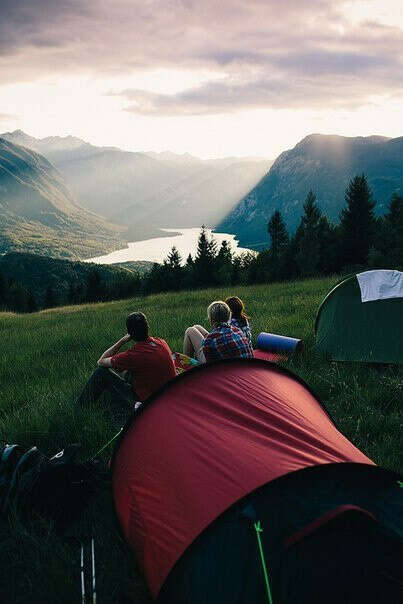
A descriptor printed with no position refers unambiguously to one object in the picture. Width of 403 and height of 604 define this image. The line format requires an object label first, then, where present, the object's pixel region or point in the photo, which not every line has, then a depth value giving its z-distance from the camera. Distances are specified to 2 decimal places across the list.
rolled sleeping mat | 9.05
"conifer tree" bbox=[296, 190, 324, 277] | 54.94
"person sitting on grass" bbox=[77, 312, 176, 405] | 6.12
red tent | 3.20
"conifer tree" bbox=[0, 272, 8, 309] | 80.25
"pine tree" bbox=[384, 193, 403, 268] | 43.53
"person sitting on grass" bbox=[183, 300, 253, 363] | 6.39
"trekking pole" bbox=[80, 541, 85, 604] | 3.15
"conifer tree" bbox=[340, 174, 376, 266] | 52.00
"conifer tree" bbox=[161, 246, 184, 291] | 69.06
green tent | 8.34
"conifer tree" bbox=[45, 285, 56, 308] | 85.74
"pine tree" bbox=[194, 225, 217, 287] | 64.69
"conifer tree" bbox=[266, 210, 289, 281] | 60.94
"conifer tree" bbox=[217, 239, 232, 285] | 67.76
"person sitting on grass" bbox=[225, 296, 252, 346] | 8.72
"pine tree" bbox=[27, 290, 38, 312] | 83.00
